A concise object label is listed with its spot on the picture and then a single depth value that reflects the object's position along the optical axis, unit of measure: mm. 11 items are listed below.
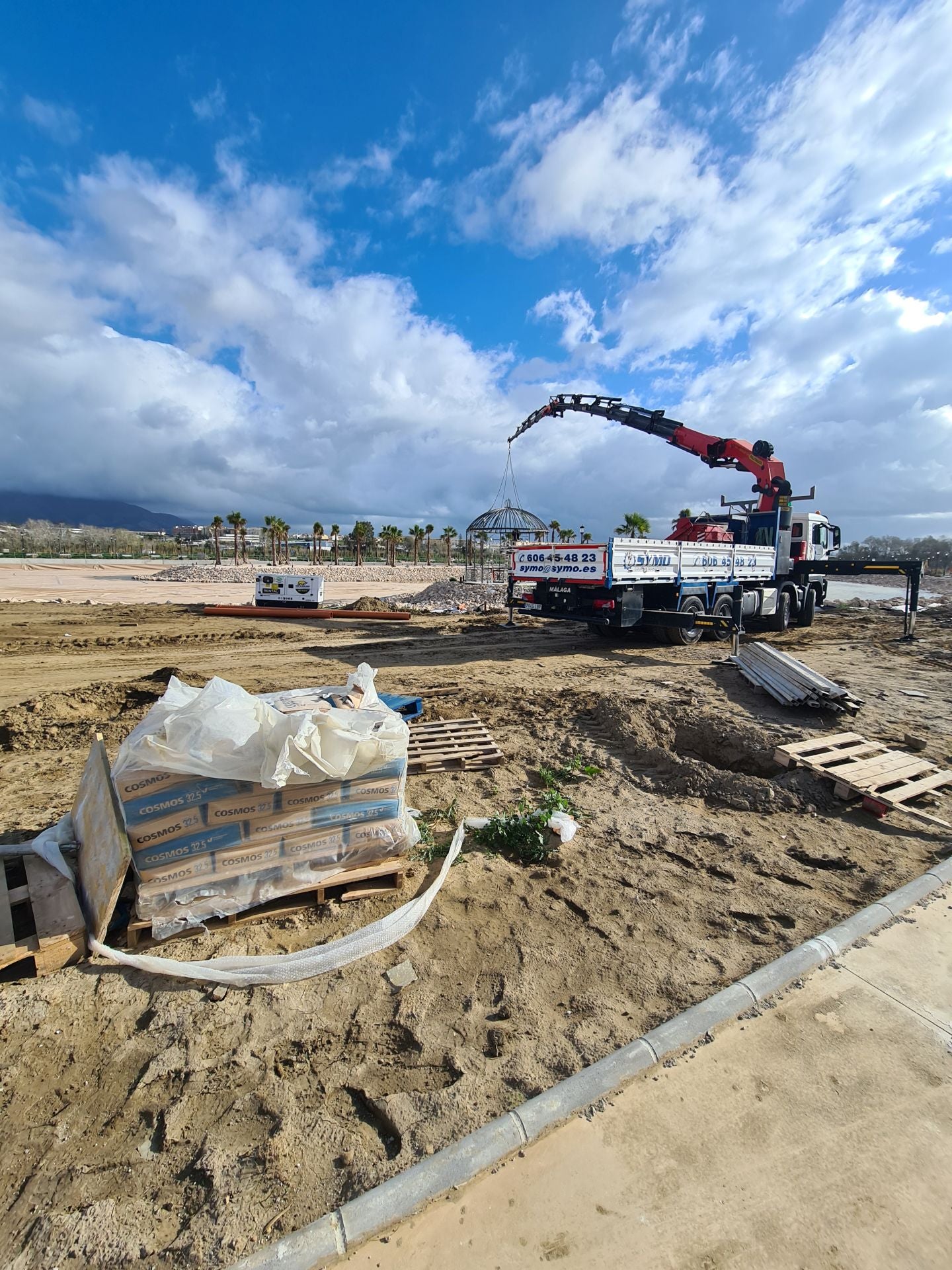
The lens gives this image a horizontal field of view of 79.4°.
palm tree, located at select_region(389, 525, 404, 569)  62812
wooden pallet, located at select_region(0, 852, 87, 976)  2779
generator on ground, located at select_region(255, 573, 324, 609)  19078
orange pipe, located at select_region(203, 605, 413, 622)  17812
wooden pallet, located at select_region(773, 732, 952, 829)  4695
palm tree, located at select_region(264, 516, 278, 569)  54250
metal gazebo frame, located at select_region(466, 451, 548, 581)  28984
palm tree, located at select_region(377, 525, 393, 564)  64750
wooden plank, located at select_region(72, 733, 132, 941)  2877
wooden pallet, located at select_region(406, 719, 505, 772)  5473
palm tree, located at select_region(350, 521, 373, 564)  59250
